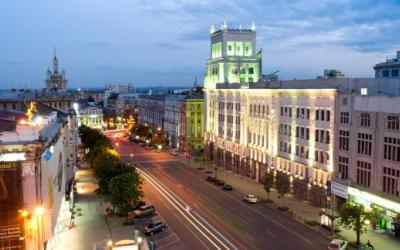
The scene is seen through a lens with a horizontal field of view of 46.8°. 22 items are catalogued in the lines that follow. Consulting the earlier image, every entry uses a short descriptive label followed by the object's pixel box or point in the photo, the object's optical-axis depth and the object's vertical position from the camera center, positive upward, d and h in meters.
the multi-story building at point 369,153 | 58.19 -9.10
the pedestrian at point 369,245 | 51.06 -17.81
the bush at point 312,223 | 61.84 -18.44
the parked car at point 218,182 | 90.53 -18.77
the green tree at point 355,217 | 52.94 -15.12
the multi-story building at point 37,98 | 118.12 -2.42
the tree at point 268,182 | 75.62 -15.58
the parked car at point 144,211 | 67.31 -18.13
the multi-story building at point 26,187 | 33.81 -7.39
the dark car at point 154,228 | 58.91 -17.97
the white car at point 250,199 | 75.25 -18.31
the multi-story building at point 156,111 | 176.49 -9.45
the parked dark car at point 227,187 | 85.94 -18.75
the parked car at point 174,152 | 137.05 -19.60
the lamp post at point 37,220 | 34.34 -9.80
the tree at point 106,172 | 70.19 -13.00
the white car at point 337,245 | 50.12 -17.39
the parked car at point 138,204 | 70.24 -18.08
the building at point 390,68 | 104.06 +3.97
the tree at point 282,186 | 73.06 -15.75
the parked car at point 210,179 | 93.57 -18.63
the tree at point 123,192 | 62.84 -14.10
